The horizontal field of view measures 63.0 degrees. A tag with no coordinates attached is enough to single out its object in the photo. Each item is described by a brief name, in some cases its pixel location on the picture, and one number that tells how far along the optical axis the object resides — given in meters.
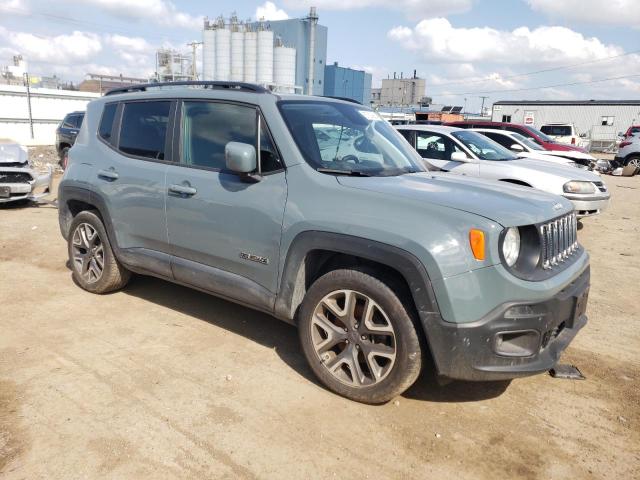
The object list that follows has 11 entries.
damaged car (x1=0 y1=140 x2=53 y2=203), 9.30
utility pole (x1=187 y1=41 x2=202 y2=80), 52.12
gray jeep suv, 2.80
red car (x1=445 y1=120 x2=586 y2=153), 13.91
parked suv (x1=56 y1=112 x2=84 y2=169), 14.85
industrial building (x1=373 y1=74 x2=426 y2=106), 84.88
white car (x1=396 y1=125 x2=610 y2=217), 8.16
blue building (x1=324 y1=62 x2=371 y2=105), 63.25
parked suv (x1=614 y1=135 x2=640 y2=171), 21.09
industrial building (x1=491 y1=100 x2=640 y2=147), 45.38
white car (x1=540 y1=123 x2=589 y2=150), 26.09
